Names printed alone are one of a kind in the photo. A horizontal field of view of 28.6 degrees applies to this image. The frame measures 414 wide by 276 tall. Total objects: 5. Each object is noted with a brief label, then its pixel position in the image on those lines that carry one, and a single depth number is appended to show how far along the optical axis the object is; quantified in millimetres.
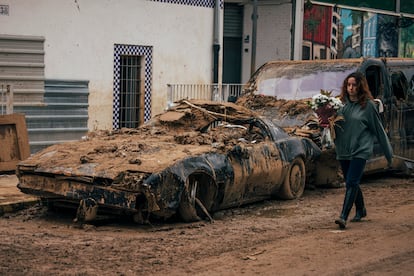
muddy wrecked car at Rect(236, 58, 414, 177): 13664
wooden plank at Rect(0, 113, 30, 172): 13727
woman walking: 10023
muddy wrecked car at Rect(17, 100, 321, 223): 9602
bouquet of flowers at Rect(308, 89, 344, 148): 11453
